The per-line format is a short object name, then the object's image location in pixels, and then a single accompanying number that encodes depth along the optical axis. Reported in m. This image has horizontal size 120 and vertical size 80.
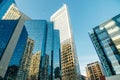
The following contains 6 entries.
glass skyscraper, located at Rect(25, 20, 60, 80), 39.96
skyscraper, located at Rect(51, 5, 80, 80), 53.26
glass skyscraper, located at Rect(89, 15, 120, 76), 27.32
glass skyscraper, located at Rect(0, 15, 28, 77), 28.28
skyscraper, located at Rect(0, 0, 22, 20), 40.23
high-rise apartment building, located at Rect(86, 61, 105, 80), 71.39
